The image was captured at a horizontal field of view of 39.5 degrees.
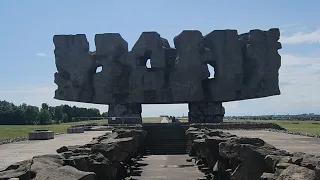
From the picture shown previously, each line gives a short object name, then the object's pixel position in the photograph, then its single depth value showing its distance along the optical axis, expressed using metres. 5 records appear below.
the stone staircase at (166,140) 23.95
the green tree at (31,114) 74.34
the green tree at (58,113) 81.16
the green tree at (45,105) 99.05
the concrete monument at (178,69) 36.91
